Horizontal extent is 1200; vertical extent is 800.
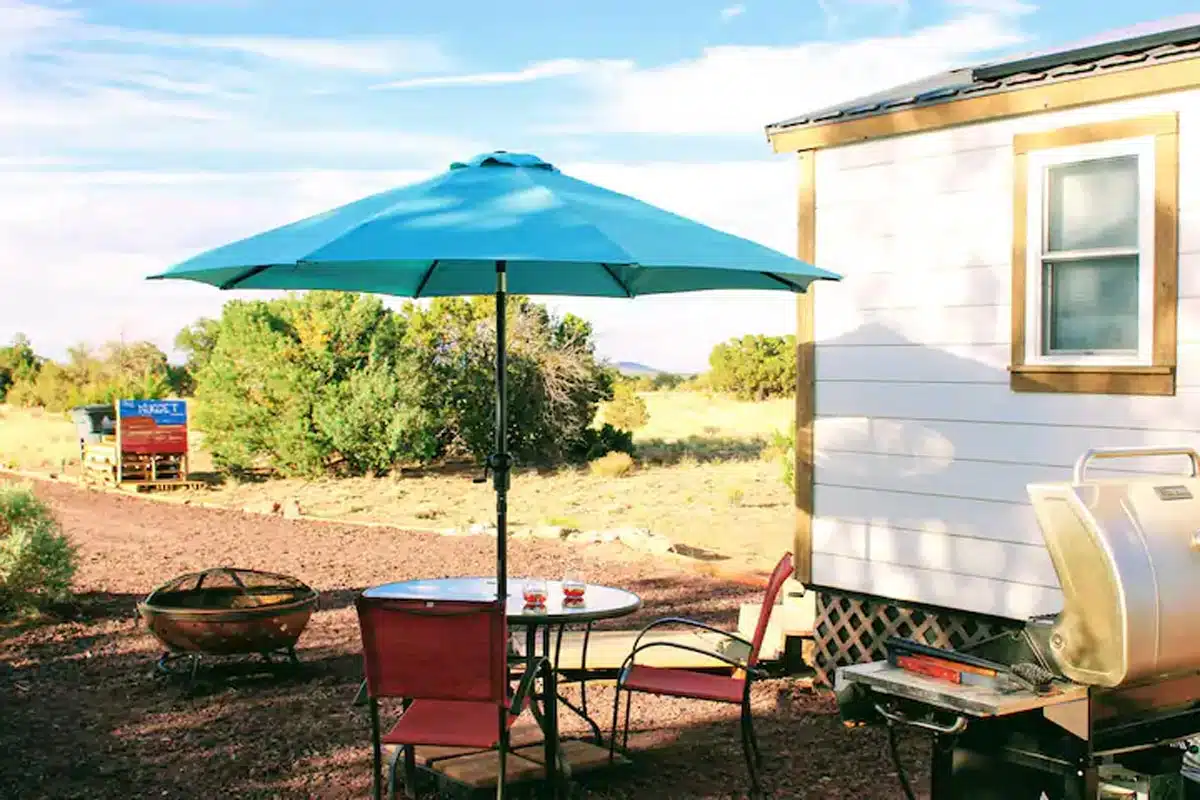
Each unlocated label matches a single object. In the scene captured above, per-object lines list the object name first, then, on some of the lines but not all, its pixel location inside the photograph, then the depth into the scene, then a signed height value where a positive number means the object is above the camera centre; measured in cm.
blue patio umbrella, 419 +51
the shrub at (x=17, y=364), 3978 +55
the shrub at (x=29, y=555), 862 -121
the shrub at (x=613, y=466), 1953 -130
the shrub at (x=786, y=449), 1470 -95
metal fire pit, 665 -128
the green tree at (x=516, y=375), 1956 +11
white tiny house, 568 +35
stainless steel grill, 346 -83
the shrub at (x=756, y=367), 3959 +49
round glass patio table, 491 -91
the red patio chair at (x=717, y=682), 516 -126
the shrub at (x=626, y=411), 2338 -53
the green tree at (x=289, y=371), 1848 +15
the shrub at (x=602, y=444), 2125 -104
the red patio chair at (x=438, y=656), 432 -94
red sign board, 1733 -64
